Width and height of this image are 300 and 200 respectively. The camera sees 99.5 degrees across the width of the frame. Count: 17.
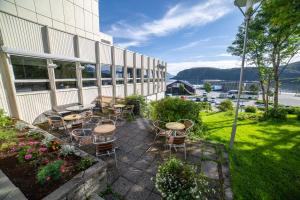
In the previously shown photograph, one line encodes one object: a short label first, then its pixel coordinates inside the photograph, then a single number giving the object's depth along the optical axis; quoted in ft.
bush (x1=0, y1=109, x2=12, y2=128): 13.78
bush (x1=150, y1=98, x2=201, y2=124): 18.86
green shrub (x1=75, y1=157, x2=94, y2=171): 8.13
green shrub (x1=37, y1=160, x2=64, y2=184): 6.98
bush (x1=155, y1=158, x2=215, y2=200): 6.59
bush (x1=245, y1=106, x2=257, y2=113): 47.49
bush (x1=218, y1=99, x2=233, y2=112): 57.59
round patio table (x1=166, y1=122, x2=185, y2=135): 13.86
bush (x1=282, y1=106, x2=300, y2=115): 40.73
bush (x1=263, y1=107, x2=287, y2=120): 30.94
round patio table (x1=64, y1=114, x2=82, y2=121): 17.01
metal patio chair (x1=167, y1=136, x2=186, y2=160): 12.08
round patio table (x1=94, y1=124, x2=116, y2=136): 12.18
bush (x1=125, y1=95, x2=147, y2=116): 26.71
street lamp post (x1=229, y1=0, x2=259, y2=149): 11.99
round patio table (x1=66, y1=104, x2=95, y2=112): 20.69
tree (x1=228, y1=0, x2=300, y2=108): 32.76
